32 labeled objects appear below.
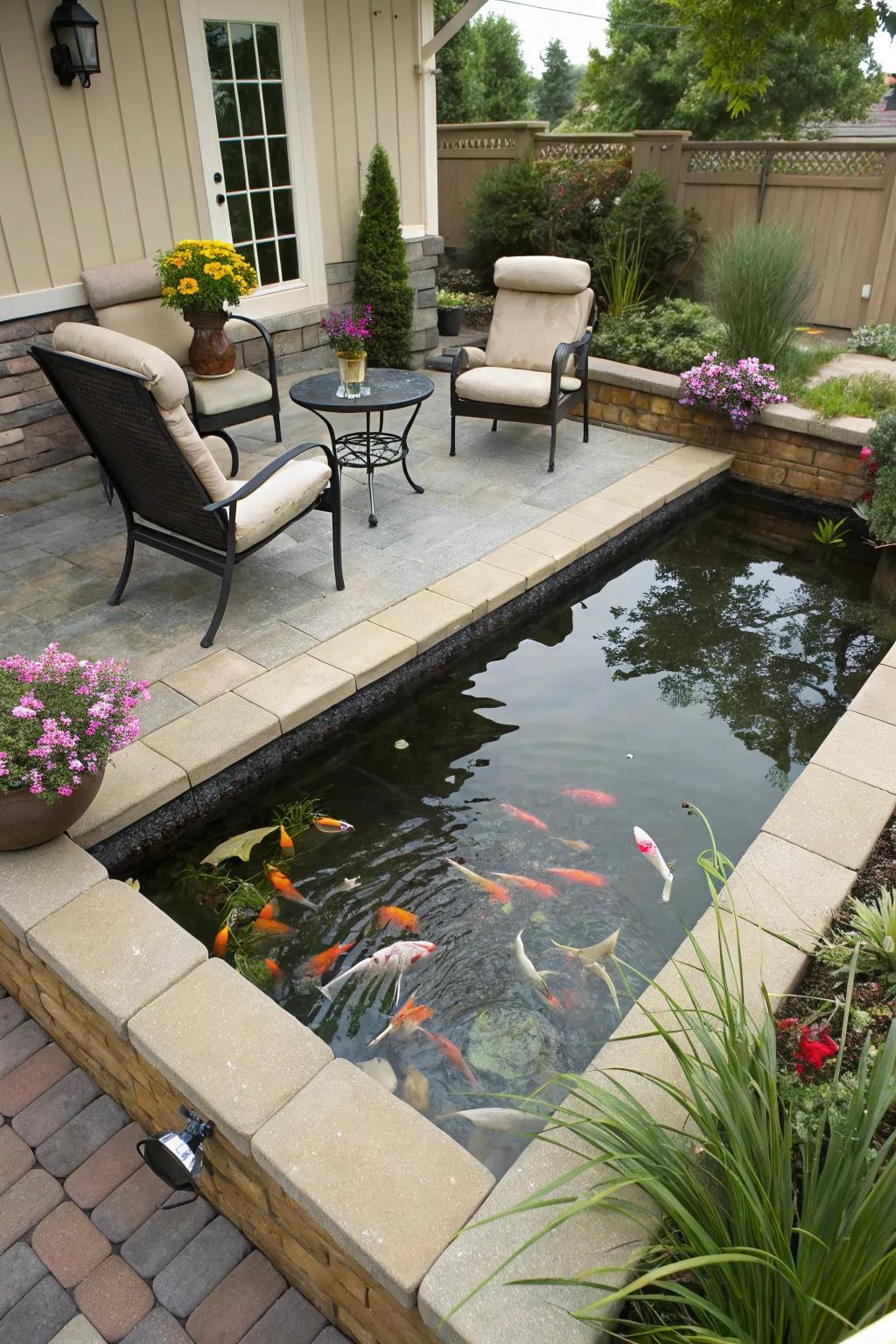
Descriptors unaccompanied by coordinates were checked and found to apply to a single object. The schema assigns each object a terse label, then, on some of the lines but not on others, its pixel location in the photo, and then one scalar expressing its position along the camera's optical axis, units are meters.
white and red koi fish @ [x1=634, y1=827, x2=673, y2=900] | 2.70
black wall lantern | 4.57
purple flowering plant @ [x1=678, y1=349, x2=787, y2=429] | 5.32
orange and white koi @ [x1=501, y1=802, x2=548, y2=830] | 2.92
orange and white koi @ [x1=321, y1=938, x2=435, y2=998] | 2.42
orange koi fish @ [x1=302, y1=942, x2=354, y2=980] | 2.45
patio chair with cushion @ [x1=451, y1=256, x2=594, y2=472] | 5.11
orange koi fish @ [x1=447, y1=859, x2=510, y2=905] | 2.65
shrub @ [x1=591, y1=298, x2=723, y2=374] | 5.96
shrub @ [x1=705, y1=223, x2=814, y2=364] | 5.35
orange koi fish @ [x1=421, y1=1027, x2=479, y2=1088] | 2.16
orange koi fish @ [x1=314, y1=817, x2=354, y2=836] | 2.93
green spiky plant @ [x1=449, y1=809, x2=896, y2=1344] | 1.36
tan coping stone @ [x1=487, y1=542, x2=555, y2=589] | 4.06
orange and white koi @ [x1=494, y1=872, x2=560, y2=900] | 2.66
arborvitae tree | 6.51
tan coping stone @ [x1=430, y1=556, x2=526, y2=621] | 3.83
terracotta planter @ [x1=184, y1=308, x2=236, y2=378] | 4.98
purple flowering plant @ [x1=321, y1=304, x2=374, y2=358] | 4.46
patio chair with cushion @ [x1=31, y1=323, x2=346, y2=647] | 3.12
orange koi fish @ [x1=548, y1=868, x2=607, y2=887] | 2.69
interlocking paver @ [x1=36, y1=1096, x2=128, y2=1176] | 2.04
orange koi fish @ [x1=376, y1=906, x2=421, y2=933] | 2.57
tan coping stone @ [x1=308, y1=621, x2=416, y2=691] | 3.37
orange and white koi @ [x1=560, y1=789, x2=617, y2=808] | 3.02
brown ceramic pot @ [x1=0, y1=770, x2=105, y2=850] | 2.27
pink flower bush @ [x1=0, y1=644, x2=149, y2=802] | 2.22
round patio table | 4.42
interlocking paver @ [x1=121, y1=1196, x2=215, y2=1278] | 1.85
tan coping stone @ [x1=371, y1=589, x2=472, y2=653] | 3.59
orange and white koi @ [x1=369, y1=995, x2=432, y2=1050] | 2.29
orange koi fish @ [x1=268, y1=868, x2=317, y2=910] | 2.67
